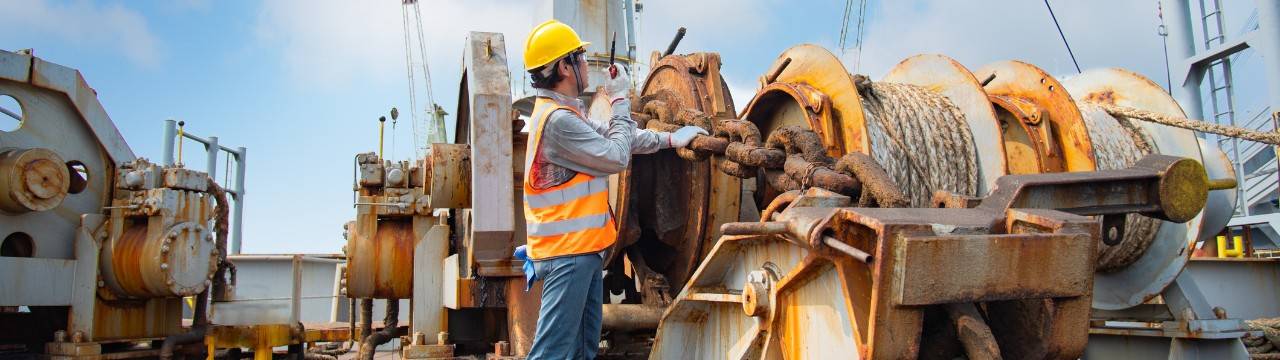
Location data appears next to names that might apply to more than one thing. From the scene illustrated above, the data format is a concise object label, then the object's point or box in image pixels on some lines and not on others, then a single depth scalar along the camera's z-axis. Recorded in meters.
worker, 3.42
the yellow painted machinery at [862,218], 2.46
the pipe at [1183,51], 15.29
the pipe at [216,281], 7.93
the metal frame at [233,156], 13.34
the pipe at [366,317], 7.05
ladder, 14.81
